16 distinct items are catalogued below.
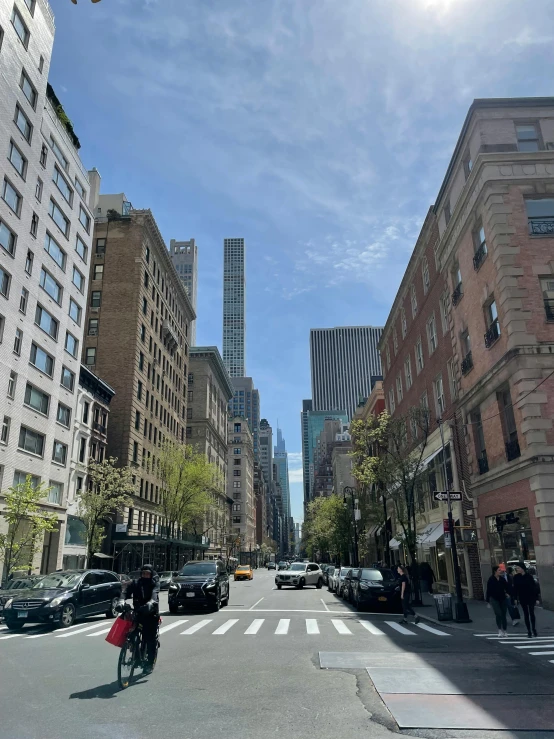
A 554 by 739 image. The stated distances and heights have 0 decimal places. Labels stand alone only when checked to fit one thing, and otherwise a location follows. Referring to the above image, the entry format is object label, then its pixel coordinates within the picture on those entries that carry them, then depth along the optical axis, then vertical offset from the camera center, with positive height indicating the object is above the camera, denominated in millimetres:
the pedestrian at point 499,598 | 14256 -1187
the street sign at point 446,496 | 19234 +1849
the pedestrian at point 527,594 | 13859 -1057
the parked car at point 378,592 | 21703 -1471
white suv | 42062 -1592
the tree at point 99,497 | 41062 +4532
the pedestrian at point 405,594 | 17688 -1269
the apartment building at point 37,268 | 34062 +19466
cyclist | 9336 -790
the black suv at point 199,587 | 21375 -1159
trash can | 17656 -1721
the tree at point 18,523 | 27484 +1661
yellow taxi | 61938 -2018
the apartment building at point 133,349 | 55094 +21782
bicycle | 8586 -1491
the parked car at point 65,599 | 16172 -1210
